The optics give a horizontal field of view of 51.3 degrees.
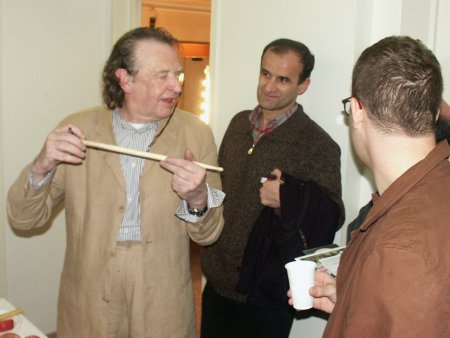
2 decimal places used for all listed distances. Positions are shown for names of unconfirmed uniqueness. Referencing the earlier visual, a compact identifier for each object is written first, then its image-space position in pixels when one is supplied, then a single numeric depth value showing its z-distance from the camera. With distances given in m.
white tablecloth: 1.51
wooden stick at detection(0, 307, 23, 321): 1.56
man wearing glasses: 0.85
